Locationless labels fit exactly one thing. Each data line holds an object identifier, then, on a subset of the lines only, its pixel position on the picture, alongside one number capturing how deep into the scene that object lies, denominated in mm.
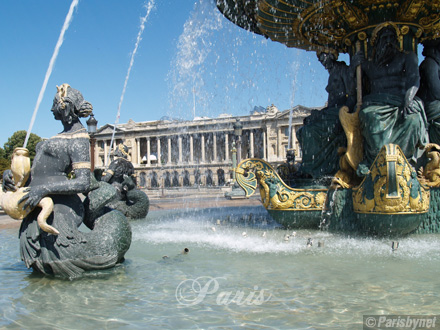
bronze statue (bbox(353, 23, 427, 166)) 5703
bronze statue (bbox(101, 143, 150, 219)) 8004
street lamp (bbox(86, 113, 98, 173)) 11856
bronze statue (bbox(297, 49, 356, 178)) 6652
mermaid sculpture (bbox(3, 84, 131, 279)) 3344
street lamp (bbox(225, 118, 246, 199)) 20281
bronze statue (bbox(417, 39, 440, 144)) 6117
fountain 5133
